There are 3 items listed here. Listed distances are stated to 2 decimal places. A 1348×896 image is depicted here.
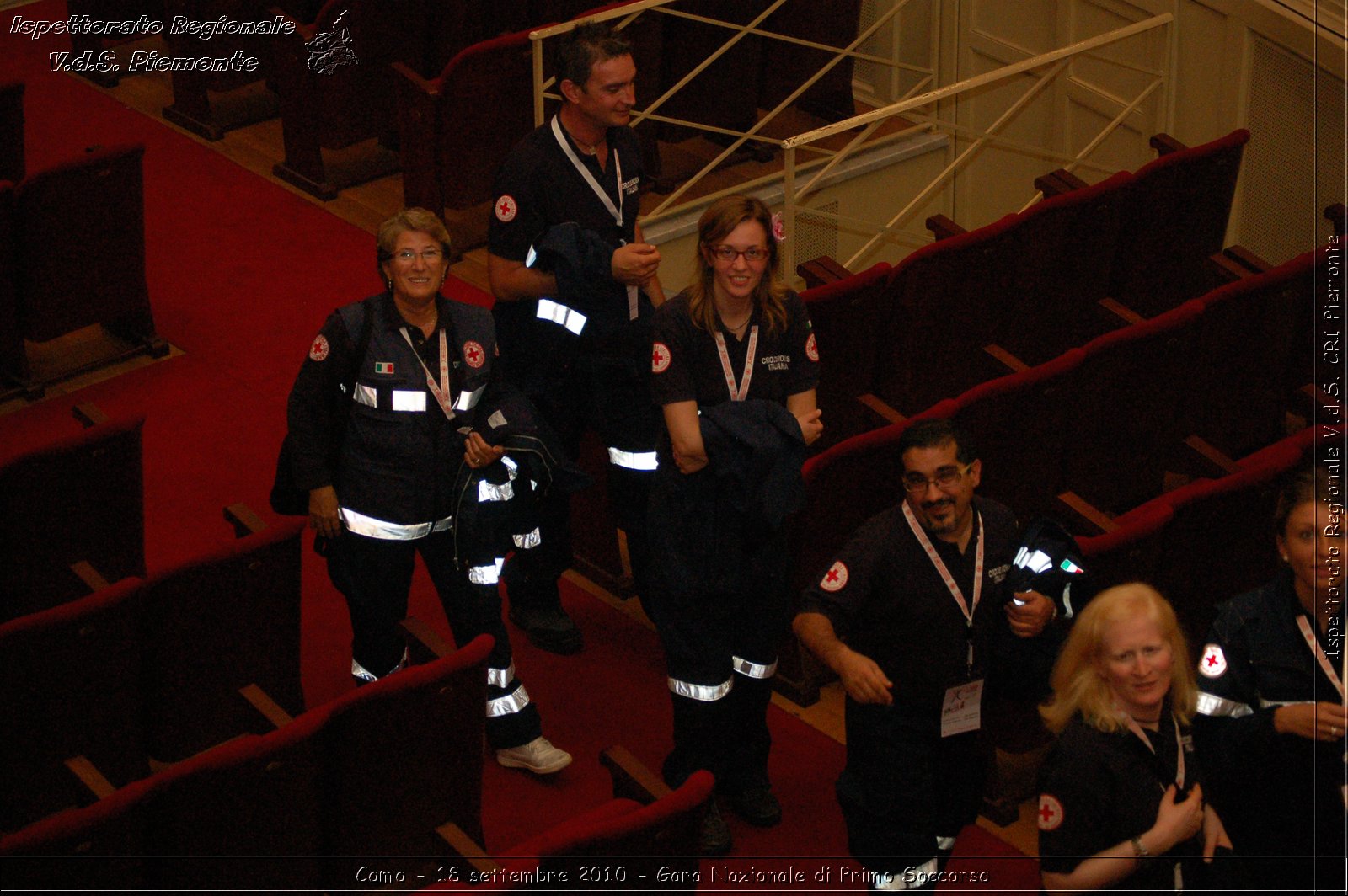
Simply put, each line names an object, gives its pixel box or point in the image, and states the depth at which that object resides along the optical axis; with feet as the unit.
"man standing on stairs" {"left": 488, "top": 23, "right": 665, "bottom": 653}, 26.81
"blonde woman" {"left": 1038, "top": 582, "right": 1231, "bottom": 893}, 17.46
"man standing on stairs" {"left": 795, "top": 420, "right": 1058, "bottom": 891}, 20.84
